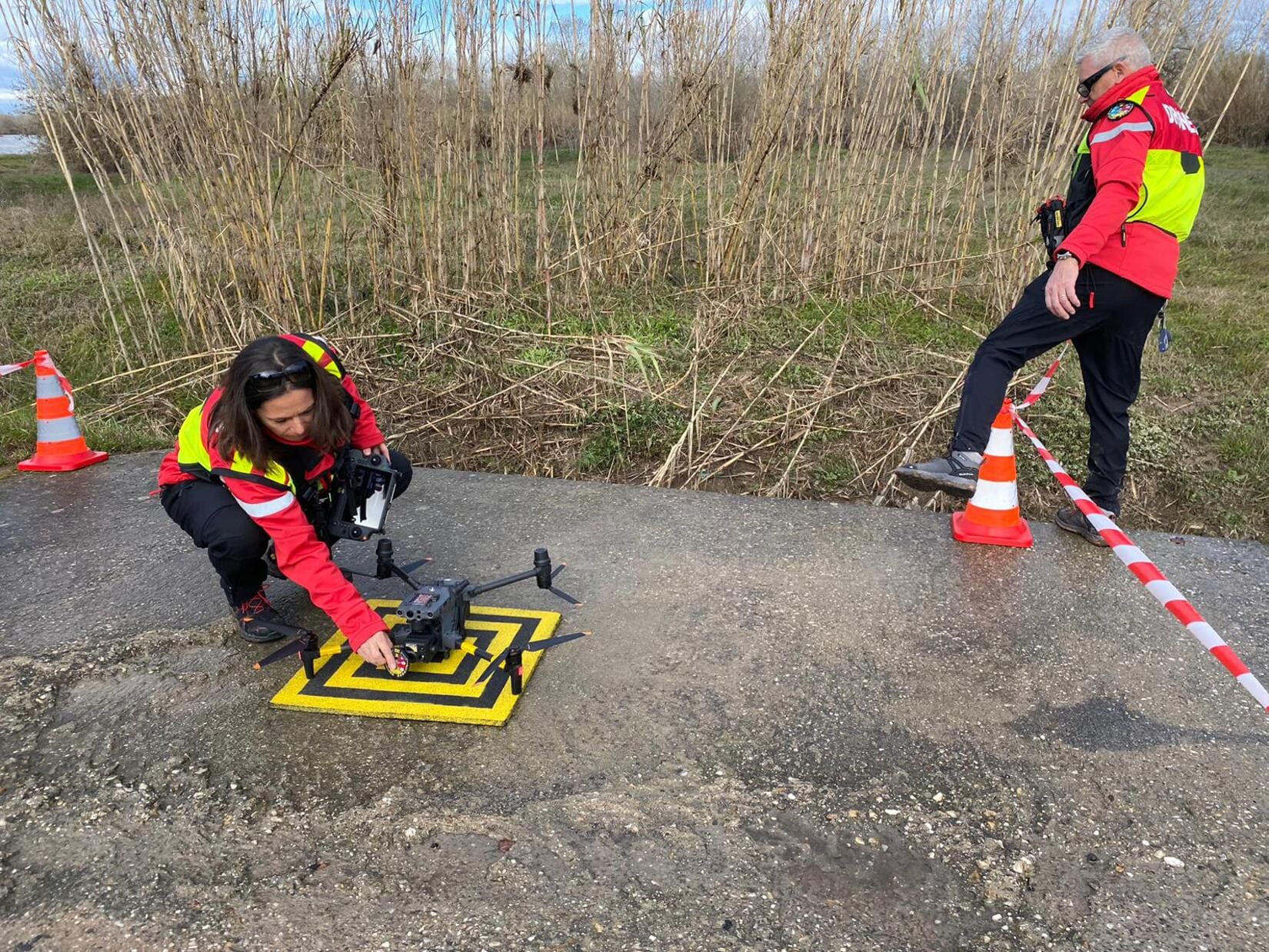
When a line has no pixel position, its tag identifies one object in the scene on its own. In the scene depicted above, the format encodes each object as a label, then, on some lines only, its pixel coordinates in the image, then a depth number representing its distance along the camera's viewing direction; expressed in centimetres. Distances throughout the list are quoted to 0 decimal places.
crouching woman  246
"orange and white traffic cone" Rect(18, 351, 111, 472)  432
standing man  319
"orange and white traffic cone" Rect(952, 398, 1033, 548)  361
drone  251
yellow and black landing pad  247
